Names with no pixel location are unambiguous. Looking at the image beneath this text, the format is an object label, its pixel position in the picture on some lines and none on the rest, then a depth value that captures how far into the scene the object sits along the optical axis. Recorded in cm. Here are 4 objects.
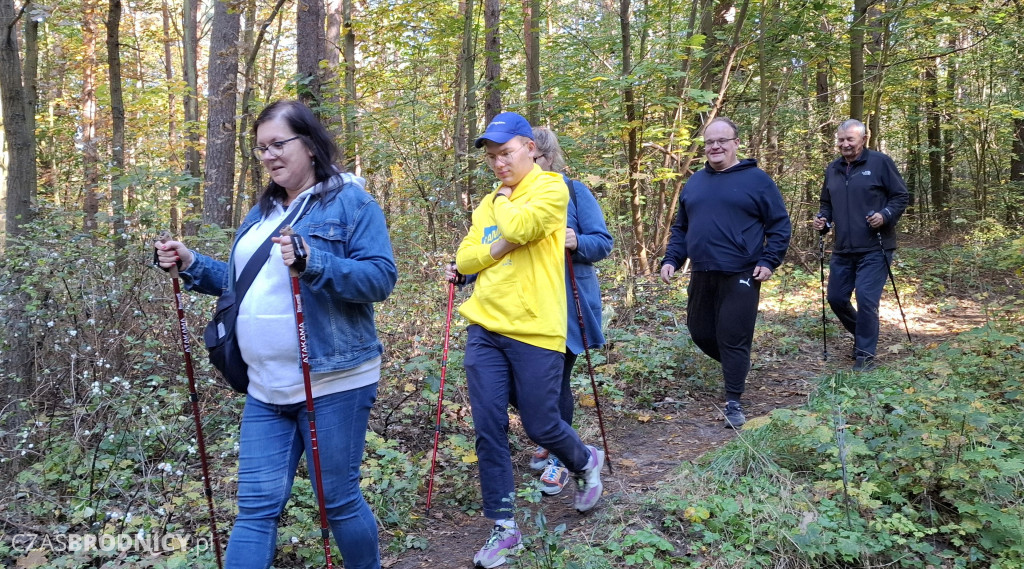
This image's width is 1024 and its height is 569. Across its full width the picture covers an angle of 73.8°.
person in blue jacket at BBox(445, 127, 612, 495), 422
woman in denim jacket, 262
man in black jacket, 671
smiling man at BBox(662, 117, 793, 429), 515
